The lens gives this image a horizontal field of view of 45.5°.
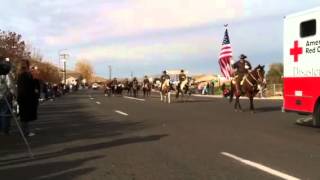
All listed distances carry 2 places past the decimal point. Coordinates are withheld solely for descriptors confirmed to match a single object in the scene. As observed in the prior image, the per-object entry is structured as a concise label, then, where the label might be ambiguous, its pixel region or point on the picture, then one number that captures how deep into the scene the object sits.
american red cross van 10.90
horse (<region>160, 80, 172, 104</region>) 25.04
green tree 62.57
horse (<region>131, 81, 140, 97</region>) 36.48
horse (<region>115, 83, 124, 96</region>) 40.55
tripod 8.54
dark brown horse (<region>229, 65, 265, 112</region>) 17.22
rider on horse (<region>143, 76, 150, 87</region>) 36.43
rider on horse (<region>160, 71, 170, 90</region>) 25.34
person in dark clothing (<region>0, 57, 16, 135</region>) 10.47
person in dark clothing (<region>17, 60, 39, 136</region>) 10.22
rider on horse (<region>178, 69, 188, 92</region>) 25.72
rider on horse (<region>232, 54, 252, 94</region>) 17.25
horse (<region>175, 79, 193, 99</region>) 25.94
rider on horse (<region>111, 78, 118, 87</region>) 40.57
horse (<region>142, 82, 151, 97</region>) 36.44
